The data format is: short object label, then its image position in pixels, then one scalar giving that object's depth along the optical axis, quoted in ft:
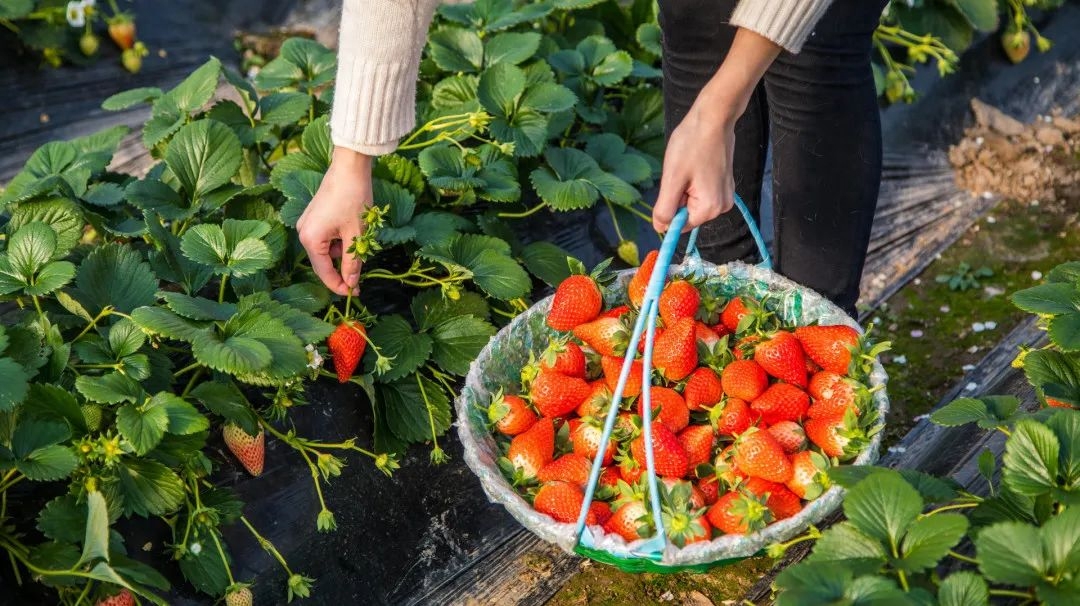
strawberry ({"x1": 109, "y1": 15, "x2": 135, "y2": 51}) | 9.95
